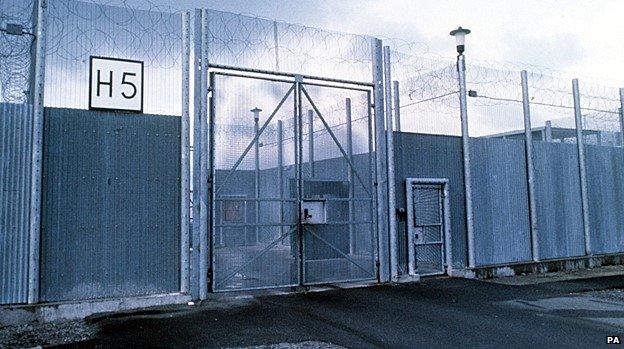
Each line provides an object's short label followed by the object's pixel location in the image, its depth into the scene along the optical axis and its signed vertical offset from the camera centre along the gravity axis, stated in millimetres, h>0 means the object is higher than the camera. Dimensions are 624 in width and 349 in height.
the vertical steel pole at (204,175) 8609 +750
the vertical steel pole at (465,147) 11555 +1542
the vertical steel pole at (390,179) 10562 +743
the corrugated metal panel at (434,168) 11031 +1028
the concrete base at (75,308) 7188 -1372
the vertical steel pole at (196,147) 8578 +1249
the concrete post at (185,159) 8508 +1026
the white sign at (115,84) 8102 +2255
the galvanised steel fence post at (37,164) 7434 +877
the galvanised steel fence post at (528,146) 12531 +1657
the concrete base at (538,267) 11336 -1416
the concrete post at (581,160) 13430 +1358
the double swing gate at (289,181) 9172 +713
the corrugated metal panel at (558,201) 12805 +233
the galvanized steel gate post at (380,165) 10508 +1039
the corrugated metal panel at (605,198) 13805 +304
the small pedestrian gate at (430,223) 11062 -245
